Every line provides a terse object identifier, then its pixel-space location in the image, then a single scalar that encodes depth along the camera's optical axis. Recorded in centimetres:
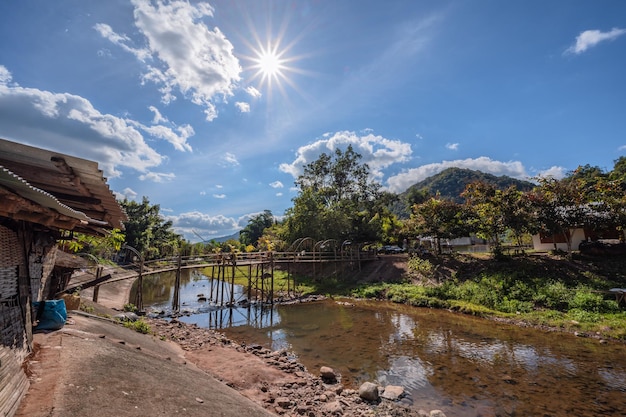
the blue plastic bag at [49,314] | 707
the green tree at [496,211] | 2218
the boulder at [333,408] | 764
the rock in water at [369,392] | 870
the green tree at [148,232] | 4244
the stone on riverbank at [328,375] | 1014
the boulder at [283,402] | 777
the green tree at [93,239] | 1004
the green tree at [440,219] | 2736
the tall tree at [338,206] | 3503
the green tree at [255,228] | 7934
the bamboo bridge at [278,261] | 1712
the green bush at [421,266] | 2677
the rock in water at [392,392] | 896
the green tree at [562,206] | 2108
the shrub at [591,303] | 1567
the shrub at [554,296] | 1717
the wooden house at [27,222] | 399
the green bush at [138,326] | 1125
